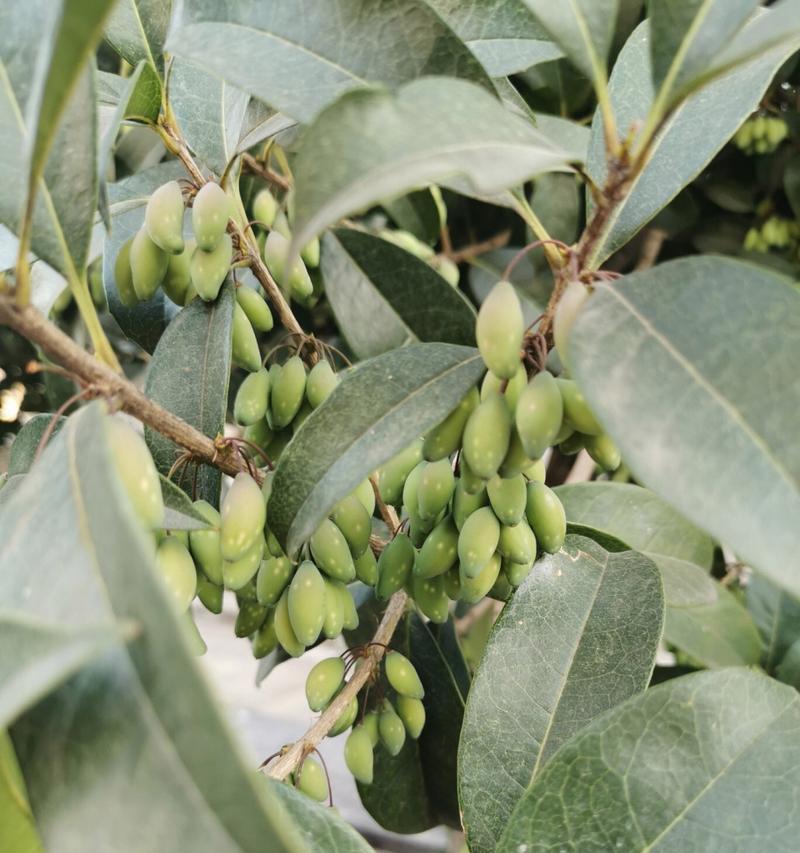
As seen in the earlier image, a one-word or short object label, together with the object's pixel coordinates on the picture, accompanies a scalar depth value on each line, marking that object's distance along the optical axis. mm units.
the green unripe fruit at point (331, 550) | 380
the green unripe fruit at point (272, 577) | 387
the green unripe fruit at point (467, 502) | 367
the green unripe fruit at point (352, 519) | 381
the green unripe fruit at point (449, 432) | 354
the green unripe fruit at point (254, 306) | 403
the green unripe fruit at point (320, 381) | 400
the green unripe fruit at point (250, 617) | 413
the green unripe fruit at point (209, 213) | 377
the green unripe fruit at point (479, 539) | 361
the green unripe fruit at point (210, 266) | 386
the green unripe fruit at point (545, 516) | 372
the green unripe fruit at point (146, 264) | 392
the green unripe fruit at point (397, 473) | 392
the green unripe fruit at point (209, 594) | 375
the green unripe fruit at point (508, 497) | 358
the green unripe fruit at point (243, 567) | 362
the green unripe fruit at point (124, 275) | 409
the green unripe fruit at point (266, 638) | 417
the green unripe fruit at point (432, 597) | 394
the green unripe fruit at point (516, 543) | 366
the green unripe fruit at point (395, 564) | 392
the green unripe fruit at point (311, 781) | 401
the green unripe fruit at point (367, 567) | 404
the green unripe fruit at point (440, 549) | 377
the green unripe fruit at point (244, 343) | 399
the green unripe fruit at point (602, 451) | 354
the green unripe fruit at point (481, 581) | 372
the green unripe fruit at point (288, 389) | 398
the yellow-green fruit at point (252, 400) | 395
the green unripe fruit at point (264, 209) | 465
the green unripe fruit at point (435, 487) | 366
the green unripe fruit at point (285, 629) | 391
